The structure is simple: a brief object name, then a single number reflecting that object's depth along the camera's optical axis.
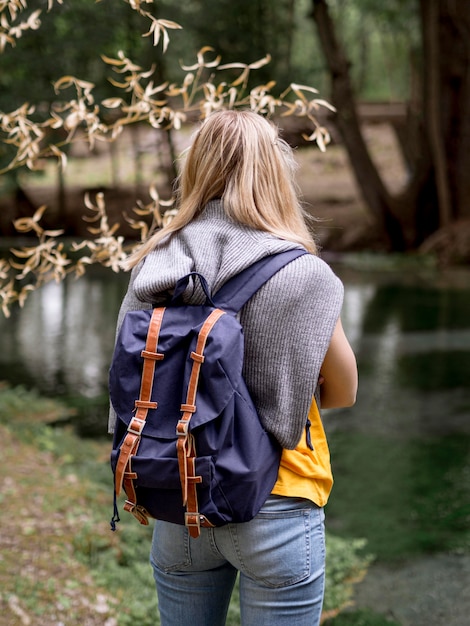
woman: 1.88
